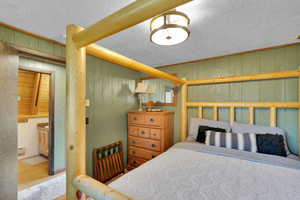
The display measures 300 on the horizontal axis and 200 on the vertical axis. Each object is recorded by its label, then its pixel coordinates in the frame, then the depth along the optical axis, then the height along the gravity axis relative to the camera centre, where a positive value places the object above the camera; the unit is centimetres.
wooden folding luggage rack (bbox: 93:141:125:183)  225 -111
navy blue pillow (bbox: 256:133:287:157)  153 -51
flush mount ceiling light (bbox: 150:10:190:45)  117 +65
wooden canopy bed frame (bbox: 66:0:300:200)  48 +16
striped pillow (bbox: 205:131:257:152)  166 -52
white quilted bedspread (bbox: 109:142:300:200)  91 -64
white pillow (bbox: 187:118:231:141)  205 -39
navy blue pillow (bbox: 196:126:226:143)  198 -47
